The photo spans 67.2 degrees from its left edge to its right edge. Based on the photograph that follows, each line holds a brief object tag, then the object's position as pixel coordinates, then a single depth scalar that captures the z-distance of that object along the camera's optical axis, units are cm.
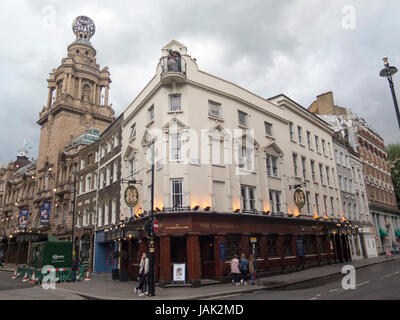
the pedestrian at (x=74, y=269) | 2142
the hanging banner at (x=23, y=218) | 4262
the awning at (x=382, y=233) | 4162
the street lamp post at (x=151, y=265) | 1360
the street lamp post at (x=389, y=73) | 1242
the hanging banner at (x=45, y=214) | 3844
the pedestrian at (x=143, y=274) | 1409
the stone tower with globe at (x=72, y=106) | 4350
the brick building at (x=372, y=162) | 4288
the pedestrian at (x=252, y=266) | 1714
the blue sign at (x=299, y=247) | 2473
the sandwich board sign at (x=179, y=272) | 1706
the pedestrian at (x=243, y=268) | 1734
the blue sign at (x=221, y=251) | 1878
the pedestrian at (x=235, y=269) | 1705
